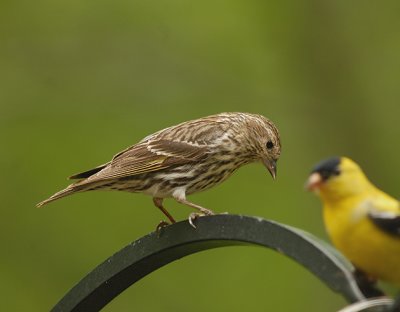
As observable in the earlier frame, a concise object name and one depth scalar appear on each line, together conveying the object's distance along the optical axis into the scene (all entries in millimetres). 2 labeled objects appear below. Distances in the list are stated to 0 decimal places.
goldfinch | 5879
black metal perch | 6023
